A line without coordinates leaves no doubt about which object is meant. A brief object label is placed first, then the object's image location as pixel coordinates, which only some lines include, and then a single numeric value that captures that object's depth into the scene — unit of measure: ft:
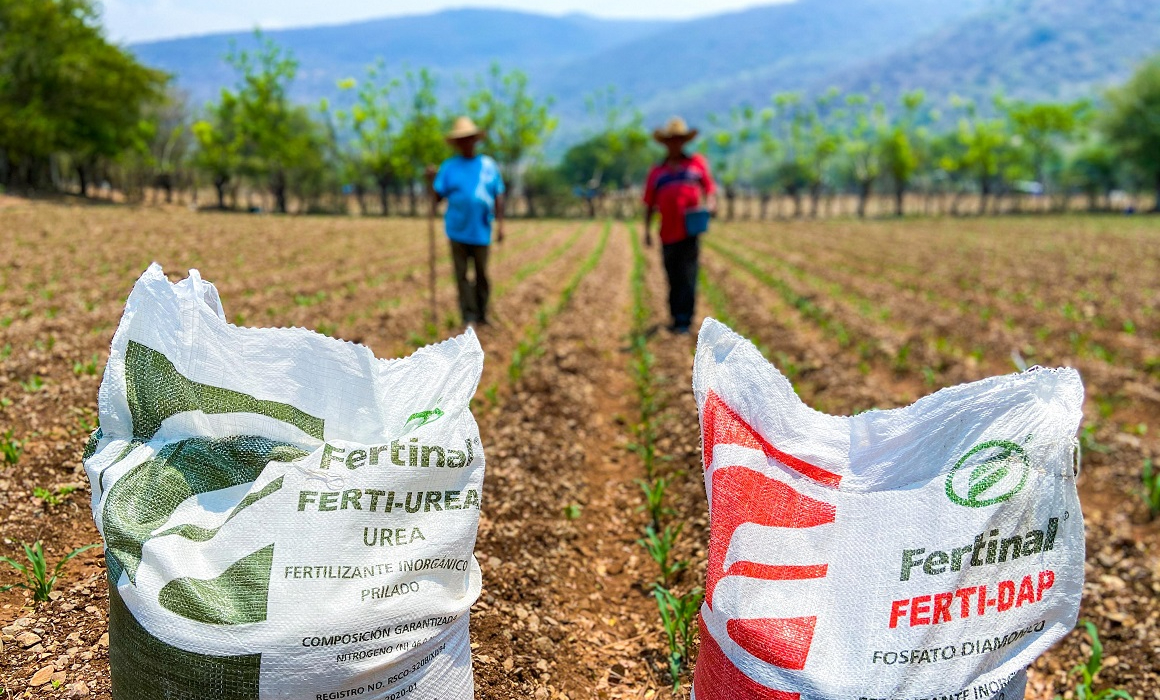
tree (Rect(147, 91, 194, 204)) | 172.74
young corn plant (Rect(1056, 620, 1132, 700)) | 8.26
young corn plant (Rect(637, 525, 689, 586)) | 10.50
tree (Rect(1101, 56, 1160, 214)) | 162.50
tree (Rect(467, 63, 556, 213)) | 189.26
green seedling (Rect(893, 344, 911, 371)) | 23.93
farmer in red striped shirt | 24.38
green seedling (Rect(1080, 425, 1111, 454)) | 16.58
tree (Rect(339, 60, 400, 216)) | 183.52
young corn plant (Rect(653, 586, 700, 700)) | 8.57
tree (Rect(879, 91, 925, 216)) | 196.34
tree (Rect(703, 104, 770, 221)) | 187.83
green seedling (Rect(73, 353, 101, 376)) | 16.61
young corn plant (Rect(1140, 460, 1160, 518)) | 14.02
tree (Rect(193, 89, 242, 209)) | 162.91
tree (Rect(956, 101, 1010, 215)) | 191.01
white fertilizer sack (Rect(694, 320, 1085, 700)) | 5.43
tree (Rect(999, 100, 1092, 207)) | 186.60
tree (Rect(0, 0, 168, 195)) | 100.07
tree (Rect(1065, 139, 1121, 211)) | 192.44
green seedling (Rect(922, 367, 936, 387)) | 21.65
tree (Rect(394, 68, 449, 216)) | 184.44
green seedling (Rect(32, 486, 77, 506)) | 10.18
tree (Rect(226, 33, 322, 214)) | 168.76
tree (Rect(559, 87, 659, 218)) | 209.05
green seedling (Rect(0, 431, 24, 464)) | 11.14
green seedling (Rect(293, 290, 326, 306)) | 31.14
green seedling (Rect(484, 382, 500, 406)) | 17.60
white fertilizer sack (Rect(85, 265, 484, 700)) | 5.47
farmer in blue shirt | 22.84
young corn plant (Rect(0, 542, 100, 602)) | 8.26
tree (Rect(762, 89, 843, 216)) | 198.49
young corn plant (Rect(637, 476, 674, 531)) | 12.57
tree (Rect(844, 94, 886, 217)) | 199.72
